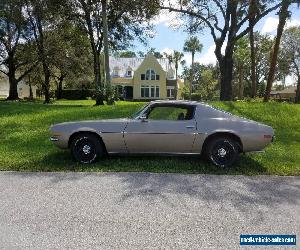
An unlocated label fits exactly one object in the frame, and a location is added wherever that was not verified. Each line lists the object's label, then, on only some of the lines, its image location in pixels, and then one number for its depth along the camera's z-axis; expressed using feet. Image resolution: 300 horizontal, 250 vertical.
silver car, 26.22
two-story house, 212.02
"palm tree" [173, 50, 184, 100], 262.18
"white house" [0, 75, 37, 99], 258.43
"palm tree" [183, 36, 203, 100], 240.92
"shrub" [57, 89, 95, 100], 206.80
